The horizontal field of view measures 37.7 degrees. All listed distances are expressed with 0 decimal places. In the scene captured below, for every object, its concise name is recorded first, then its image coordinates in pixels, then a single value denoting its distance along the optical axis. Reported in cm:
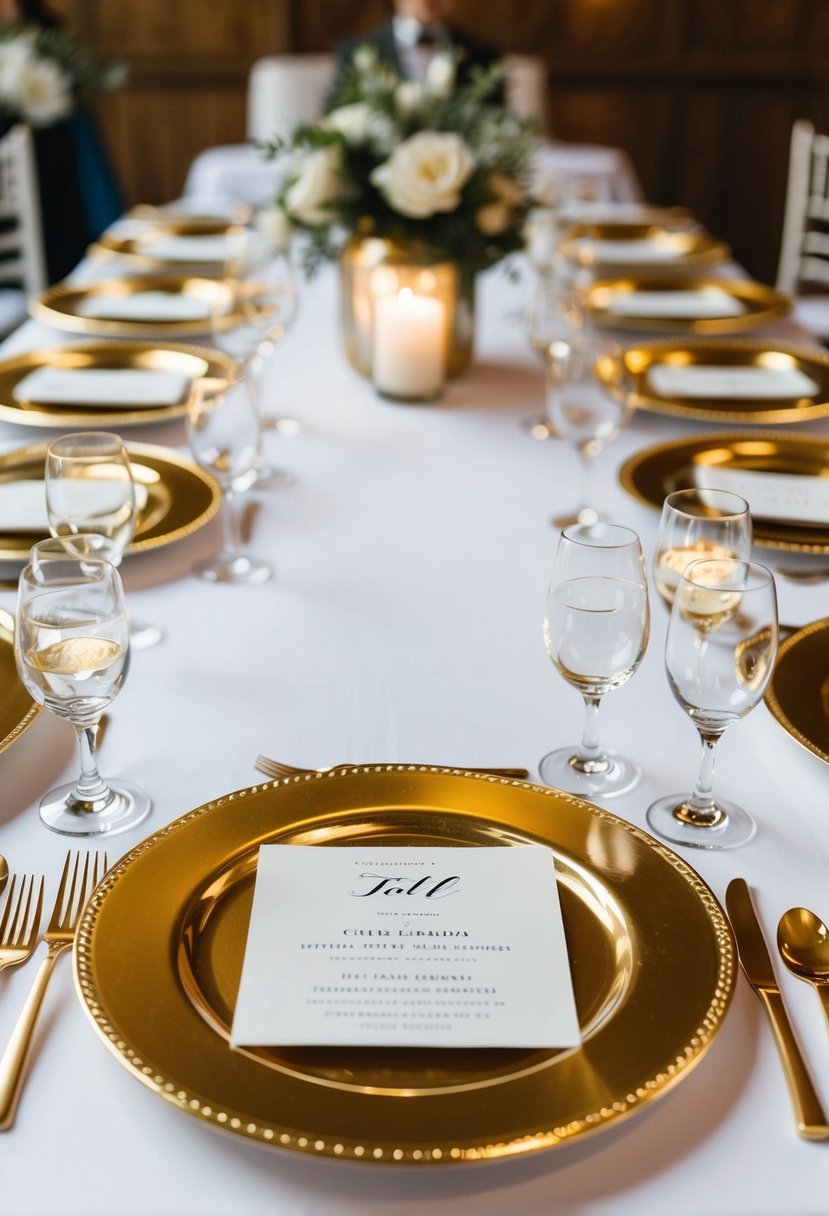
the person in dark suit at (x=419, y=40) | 415
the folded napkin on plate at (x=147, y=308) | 206
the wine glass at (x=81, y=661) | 85
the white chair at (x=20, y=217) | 308
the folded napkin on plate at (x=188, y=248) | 251
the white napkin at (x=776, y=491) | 132
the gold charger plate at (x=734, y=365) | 167
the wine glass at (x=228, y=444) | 124
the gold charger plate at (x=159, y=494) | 126
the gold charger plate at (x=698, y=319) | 204
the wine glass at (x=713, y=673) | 85
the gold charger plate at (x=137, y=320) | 185
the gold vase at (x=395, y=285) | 175
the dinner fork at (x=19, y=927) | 75
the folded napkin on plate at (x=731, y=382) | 175
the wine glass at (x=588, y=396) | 139
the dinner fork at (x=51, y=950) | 66
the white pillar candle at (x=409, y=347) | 173
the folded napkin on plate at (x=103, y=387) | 166
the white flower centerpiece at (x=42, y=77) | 336
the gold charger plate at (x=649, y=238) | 244
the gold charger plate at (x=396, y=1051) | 61
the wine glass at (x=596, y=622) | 89
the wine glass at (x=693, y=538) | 105
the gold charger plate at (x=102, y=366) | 160
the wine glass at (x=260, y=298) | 177
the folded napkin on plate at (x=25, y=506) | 128
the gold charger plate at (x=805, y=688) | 96
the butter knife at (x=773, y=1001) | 65
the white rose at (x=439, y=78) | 175
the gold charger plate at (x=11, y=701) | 95
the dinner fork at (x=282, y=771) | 93
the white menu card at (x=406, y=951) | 67
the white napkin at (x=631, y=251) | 257
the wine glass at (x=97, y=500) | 114
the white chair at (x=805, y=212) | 320
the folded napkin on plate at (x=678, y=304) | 214
